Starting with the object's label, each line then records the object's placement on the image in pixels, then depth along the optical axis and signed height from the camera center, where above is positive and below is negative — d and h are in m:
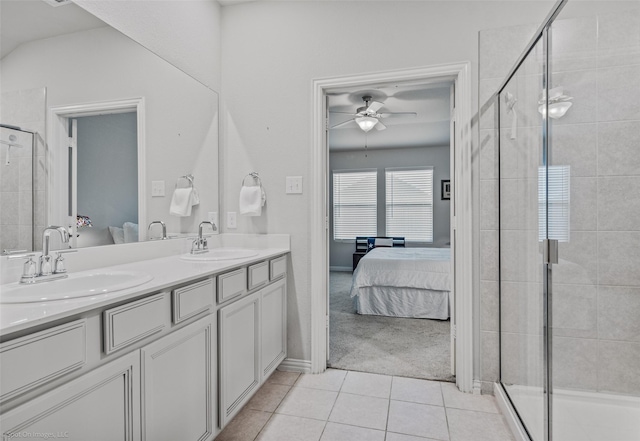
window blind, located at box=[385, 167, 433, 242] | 6.71 +0.31
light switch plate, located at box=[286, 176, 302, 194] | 2.44 +0.24
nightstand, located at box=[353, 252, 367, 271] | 6.56 -0.71
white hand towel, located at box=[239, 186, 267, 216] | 2.44 +0.13
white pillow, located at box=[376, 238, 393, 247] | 6.59 -0.45
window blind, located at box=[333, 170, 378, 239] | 7.00 +0.32
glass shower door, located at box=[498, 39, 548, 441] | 1.51 -0.12
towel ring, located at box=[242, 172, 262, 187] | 2.51 +0.31
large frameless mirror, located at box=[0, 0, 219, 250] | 1.32 +0.42
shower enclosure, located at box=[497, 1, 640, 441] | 1.27 -0.01
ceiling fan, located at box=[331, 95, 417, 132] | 3.78 +1.14
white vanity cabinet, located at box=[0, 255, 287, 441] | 0.82 -0.46
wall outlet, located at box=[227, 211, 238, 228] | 2.59 -0.01
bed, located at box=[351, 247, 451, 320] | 3.74 -0.74
